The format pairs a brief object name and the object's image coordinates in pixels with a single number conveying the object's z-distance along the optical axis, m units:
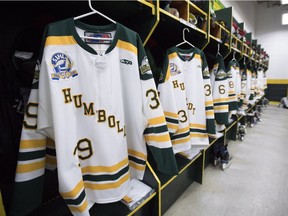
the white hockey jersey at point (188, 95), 1.21
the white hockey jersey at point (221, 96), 1.76
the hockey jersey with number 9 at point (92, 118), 0.65
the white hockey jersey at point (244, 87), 2.88
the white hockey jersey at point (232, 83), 2.13
